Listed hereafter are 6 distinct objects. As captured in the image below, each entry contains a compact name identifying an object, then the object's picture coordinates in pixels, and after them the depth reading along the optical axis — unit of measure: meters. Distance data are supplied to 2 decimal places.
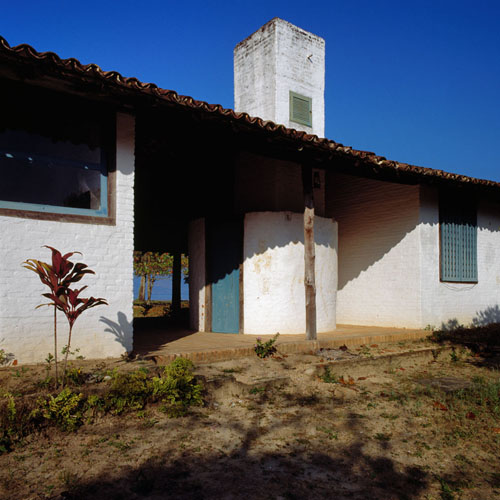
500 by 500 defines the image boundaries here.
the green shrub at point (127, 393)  4.00
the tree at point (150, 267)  23.45
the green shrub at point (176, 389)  4.20
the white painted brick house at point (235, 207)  5.07
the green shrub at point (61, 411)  3.62
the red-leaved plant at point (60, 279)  4.17
